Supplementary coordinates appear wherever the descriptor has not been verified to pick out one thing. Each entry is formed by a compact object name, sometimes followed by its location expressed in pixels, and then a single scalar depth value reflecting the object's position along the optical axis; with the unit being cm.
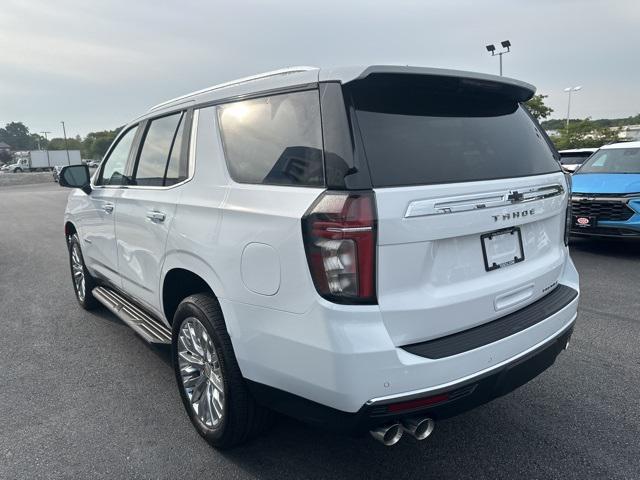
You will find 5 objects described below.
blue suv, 711
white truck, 6172
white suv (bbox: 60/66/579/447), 196
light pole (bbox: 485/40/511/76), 2920
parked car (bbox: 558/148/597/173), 1422
